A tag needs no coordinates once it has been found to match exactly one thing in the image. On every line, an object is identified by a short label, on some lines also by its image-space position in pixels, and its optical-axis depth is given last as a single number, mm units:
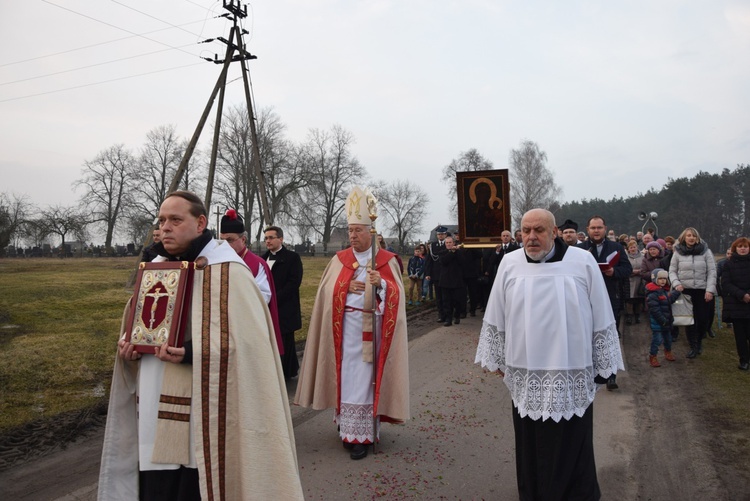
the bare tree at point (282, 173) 43188
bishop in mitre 4820
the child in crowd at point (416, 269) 15156
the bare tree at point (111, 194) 48875
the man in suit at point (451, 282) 11773
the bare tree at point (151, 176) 47875
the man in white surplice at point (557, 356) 3449
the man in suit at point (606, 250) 6500
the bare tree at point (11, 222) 29562
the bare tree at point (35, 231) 40594
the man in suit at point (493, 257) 11992
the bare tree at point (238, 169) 39312
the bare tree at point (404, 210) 71625
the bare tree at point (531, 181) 55469
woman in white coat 8273
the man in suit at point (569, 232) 6668
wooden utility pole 14762
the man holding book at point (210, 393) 2482
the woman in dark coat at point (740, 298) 7441
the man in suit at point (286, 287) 6910
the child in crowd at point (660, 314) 7914
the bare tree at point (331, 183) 54031
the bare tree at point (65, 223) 43656
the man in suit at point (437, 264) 12152
